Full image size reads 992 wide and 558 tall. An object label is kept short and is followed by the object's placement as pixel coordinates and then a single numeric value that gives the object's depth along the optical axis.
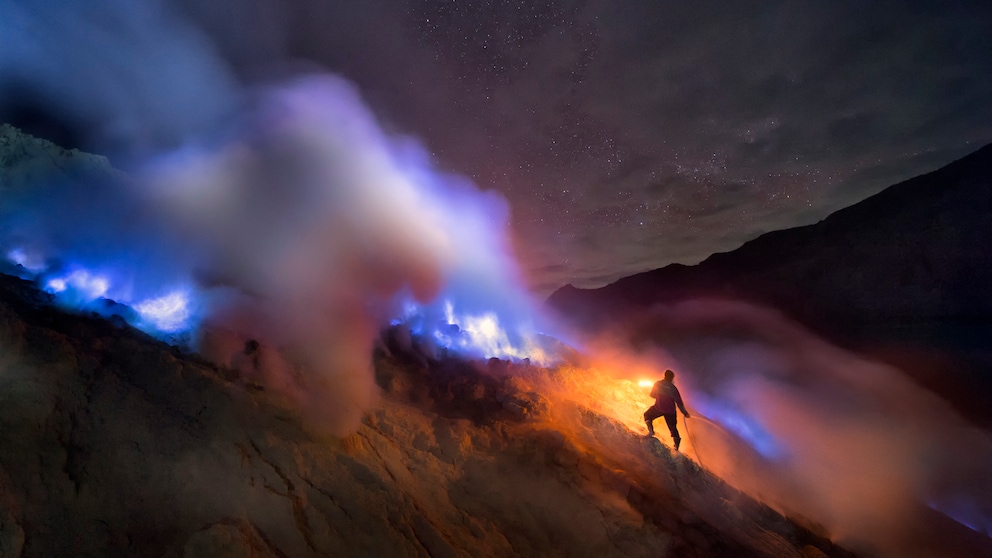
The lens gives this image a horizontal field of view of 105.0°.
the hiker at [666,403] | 9.63
